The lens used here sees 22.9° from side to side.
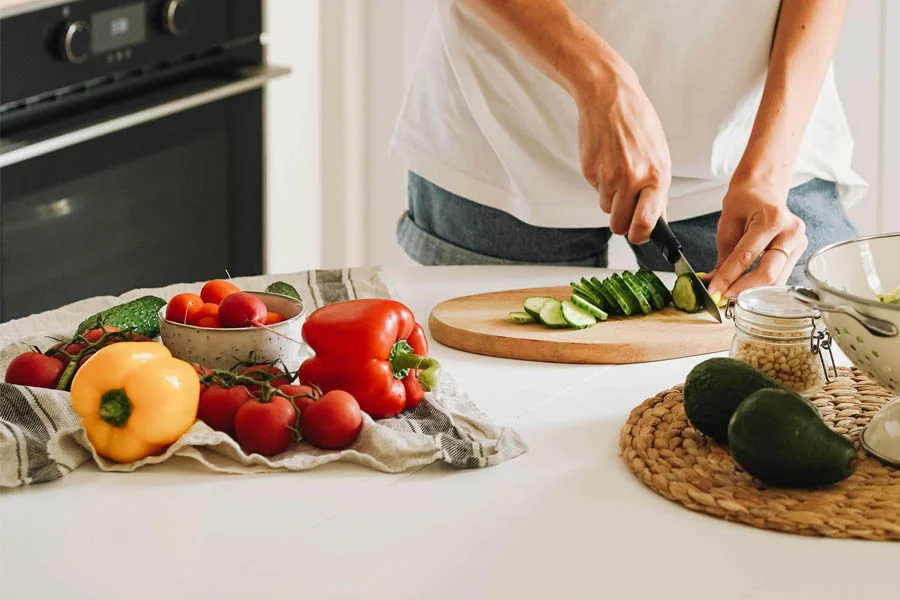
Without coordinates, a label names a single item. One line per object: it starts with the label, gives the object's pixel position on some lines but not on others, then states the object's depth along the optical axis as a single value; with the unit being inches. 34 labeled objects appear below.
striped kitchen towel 65.5
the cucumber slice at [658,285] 81.8
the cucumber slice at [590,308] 79.8
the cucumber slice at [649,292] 81.2
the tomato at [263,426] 66.1
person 80.8
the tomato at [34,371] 69.7
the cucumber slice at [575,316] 78.4
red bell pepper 69.0
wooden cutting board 76.8
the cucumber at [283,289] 75.4
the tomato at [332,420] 66.4
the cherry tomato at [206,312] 72.0
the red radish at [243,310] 70.6
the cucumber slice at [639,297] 80.6
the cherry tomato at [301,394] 67.4
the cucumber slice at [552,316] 78.4
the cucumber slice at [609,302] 80.8
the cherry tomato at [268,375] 68.6
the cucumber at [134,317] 73.5
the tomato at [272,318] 71.7
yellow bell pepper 65.4
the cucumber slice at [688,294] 80.6
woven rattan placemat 62.1
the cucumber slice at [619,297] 80.3
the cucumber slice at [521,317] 79.6
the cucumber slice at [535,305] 79.4
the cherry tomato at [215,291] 74.2
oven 98.9
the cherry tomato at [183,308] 72.1
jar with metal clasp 69.9
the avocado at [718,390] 66.1
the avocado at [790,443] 62.9
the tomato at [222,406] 67.0
